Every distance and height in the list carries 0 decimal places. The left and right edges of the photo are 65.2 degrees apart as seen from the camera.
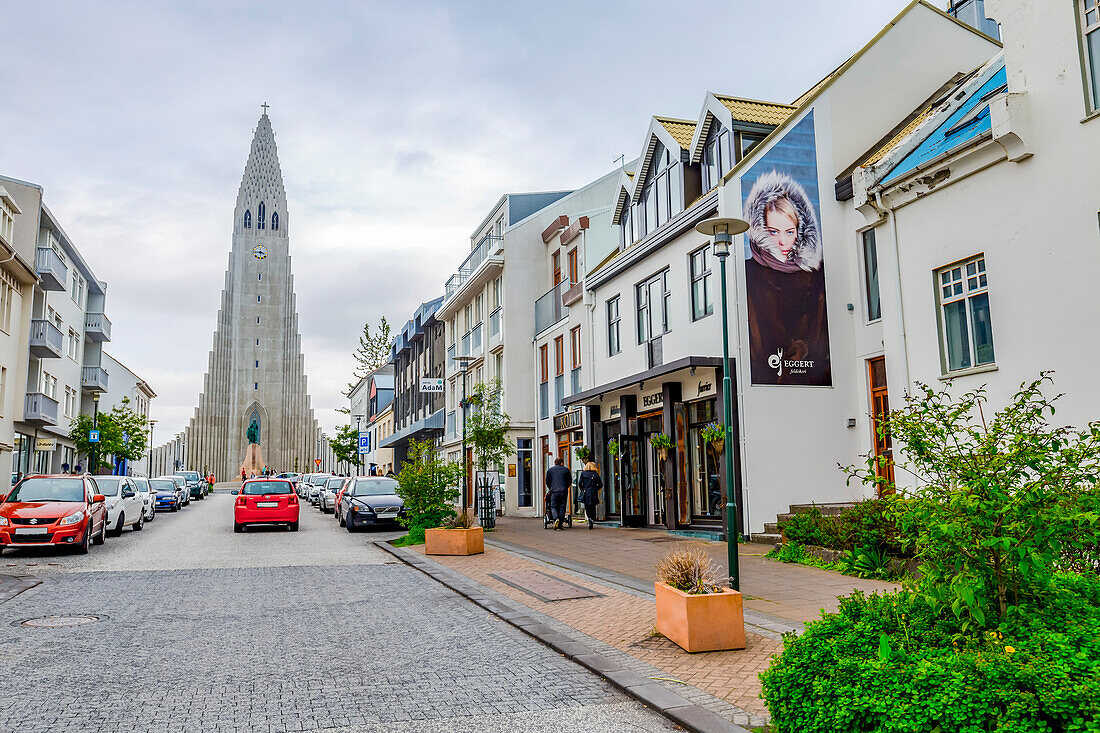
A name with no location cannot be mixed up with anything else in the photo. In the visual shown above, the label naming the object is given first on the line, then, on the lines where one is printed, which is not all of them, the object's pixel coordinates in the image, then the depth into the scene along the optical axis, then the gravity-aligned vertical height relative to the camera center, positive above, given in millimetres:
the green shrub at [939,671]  3814 -929
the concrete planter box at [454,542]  16000 -1094
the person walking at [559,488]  22422 -181
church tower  122688 +17801
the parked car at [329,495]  36812 -444
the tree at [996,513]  4383 -197
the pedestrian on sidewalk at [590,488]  21781 -188
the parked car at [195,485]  60356 +124
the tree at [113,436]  44594 +2816
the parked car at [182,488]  45069 -60
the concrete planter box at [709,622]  7230 -1203
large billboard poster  17359 +4273
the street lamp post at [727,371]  9122 +1210
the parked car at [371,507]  23609 -640
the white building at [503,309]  33000 +7037
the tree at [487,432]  24594 +1439
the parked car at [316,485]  42300 -4
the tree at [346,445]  64438 +2979
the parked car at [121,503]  22359 -423
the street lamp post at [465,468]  21219 +381
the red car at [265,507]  24594 -607
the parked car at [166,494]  39844 -319
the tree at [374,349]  78125 +12226
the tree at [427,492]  18953 -204
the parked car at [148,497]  29314 -328
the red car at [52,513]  16344 -466
